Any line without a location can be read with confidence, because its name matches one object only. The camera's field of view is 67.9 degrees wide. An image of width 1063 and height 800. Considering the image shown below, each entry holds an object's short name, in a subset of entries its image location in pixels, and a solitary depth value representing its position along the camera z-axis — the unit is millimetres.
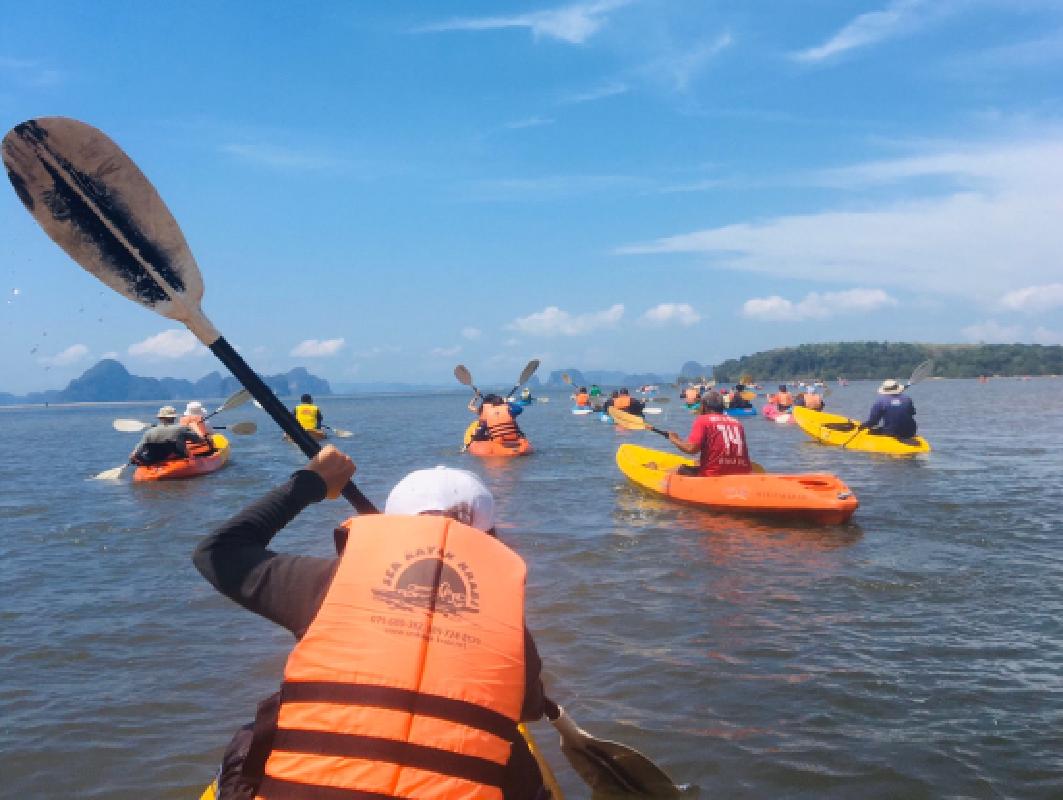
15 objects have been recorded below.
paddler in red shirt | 11852
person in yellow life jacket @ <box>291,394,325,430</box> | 25875
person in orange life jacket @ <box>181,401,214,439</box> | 19973
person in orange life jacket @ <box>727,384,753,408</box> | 36469
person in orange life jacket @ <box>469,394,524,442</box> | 21250
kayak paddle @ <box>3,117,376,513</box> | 3484
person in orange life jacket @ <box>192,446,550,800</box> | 2342
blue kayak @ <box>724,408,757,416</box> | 36153
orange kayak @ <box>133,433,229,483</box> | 17422
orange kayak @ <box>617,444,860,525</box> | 10703
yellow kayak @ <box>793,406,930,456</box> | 18328
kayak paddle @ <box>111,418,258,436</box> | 19433
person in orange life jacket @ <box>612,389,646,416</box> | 29738
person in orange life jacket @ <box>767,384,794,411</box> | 33812
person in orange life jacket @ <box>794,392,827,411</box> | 28453
